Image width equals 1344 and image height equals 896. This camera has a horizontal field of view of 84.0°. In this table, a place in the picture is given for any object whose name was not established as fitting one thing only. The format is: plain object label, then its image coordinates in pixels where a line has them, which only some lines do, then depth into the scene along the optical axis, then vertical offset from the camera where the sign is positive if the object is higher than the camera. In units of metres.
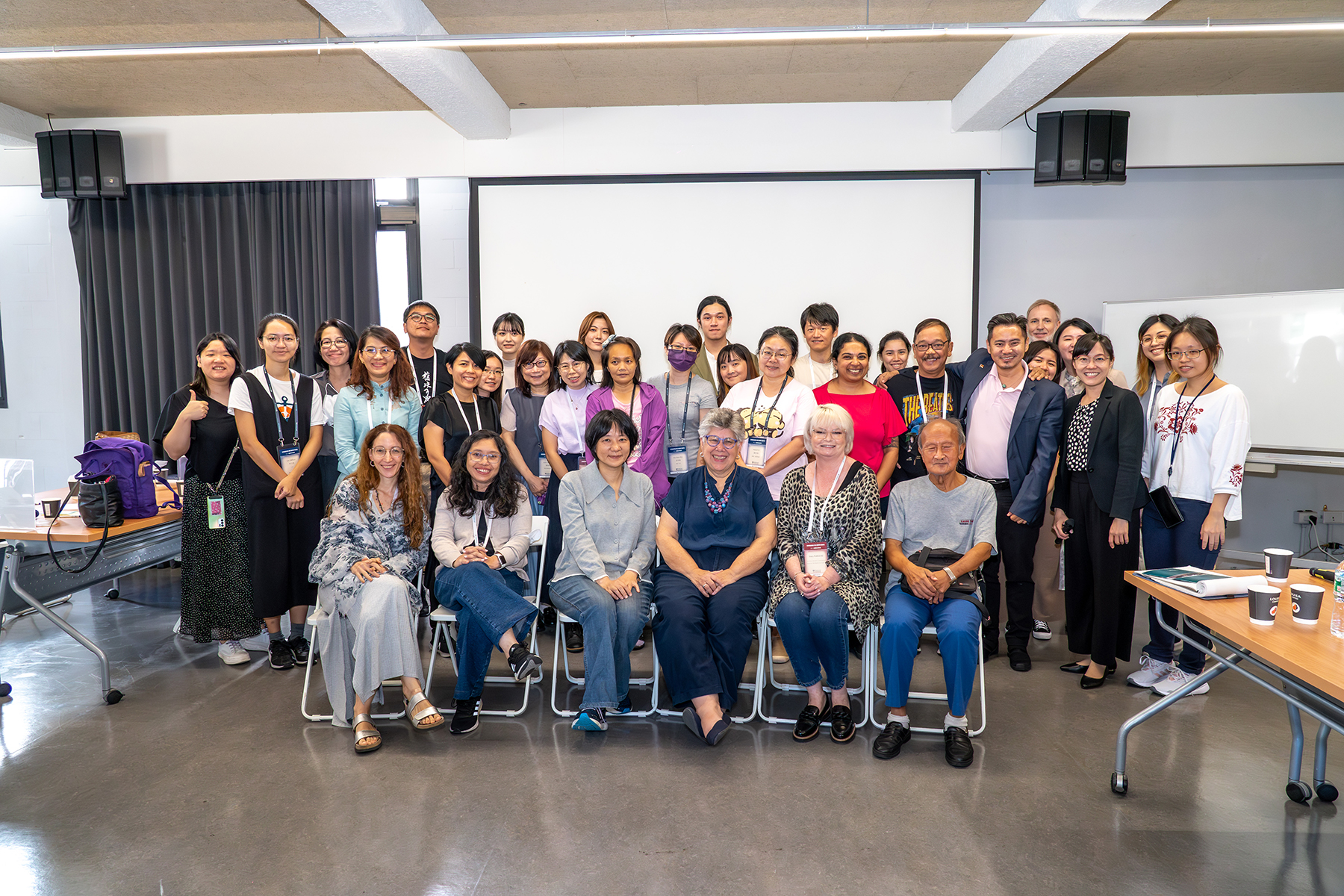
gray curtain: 5.62 +0.85
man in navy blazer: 3.40 -0.30
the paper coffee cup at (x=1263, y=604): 1.99 -0.58
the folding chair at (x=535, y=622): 2.97 -0.93
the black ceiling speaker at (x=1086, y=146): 5.01 +1.62
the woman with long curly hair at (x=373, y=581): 2.83 -0.77
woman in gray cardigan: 2.90 -0.70
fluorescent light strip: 3.26 +1.57
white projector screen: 5.32 +0.96
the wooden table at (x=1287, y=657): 1.73 -0.65
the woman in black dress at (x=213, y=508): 3.53 -0.59
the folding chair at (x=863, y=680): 2.92 -1.16
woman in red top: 3.47 -0.11
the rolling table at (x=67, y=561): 3.07 -0.78
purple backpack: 3.31 -0.38
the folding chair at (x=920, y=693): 2.76 -1.24
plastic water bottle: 1.93 -0.58
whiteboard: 4.67 +0.18
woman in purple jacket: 3.52 -0.09
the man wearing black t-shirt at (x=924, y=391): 3.75 -0.02
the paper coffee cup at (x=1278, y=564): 2.27 -0.54
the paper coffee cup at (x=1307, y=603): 2.00 -0.58
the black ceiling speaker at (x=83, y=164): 5.43 +1.60
